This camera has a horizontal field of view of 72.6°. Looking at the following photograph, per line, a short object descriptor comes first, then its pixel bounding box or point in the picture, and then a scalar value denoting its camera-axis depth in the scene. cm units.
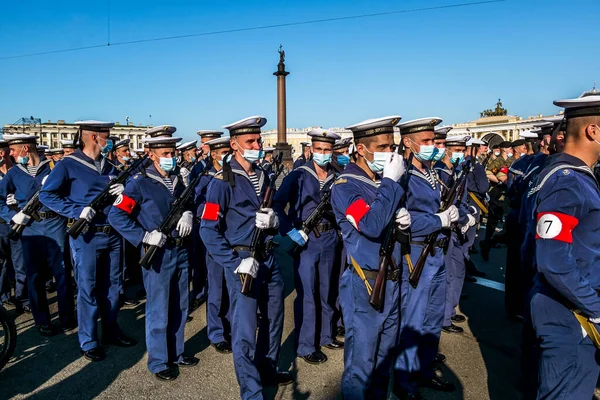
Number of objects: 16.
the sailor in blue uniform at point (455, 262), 521
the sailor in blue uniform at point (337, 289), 515
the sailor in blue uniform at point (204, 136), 781
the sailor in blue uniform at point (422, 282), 360
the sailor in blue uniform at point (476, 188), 759
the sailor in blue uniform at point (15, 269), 611
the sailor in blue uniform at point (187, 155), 941
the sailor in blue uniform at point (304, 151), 897
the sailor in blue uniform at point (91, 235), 460
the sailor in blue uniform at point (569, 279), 230
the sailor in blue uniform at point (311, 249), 464
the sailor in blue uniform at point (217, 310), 492
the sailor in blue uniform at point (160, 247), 412
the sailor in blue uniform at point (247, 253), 349
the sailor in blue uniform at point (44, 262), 530
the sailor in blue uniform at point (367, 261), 296
